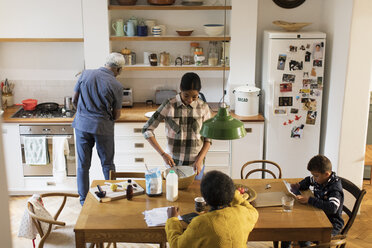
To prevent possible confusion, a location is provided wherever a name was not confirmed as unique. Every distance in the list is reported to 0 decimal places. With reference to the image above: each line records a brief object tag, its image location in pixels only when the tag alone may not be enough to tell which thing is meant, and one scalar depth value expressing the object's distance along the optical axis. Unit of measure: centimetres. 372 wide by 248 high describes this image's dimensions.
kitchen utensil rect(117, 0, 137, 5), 504
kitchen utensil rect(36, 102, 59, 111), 527
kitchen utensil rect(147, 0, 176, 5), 503
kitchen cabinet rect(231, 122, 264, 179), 500
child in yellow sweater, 227
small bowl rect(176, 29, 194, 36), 512
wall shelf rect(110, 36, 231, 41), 509
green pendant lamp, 268
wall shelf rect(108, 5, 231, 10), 500
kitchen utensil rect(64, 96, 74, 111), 527
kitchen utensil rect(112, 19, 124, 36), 512
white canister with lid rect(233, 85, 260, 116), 499
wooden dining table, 283
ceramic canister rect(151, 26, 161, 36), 515
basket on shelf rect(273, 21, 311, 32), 497
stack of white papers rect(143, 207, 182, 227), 288
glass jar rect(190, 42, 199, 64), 535
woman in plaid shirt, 357
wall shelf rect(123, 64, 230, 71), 516
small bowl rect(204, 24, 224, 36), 510
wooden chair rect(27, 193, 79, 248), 294
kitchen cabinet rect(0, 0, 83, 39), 490
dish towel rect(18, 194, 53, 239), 313
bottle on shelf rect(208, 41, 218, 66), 520
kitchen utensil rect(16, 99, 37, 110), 520
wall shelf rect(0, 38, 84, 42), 498
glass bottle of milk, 315
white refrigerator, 482
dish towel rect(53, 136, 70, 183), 491
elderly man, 434
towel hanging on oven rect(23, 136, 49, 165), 491
